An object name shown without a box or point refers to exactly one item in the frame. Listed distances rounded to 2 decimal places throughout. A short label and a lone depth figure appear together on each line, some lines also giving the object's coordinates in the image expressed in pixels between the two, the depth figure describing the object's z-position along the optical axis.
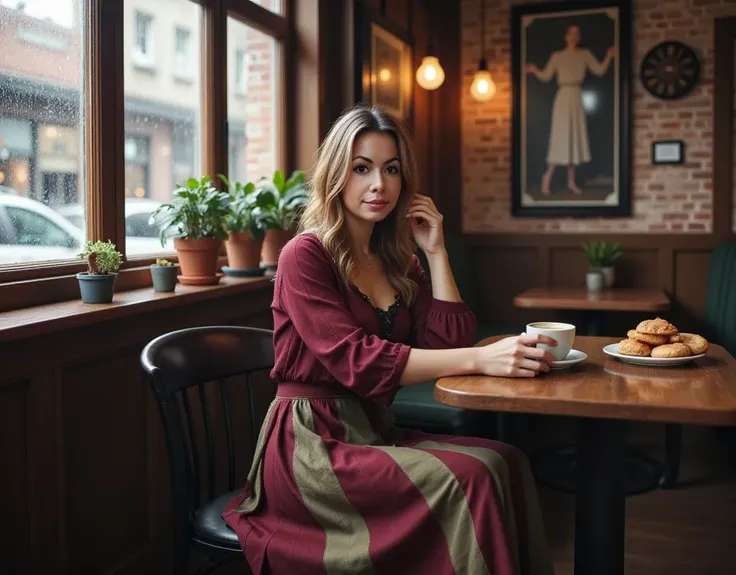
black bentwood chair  1.86
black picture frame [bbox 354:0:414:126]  4.24
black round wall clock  5.23
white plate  1.91
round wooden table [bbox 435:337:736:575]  1.58
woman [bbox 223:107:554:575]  1.71
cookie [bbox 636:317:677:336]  1.98
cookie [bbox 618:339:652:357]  1.96
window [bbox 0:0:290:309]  2.26
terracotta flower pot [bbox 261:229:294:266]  3.44
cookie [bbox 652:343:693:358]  1.92
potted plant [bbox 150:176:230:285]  2.80
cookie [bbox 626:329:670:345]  1.98
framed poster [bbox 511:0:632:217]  5.37
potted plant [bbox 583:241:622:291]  5.16
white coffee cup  1.89
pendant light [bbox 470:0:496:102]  5.34
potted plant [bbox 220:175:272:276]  3.18
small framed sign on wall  5.29
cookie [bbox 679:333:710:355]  1.97
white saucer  1.90
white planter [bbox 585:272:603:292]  4.97
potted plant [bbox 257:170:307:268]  3.34
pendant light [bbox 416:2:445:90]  5.06
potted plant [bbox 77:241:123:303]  2.27
